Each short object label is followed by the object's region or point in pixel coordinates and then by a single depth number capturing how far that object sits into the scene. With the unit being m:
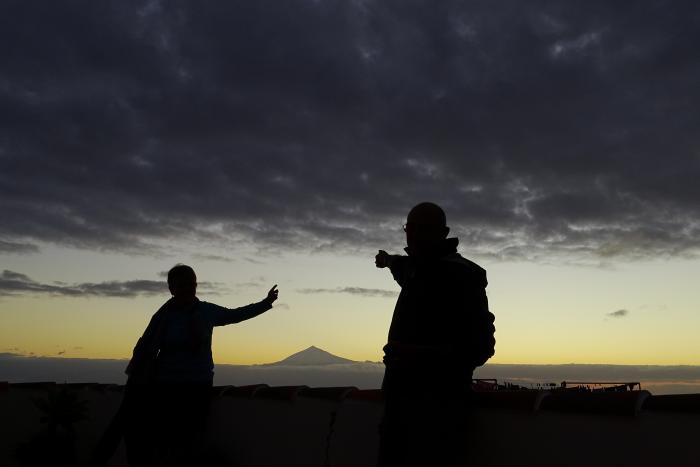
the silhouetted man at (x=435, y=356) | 3.16
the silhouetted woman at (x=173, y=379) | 5.50
